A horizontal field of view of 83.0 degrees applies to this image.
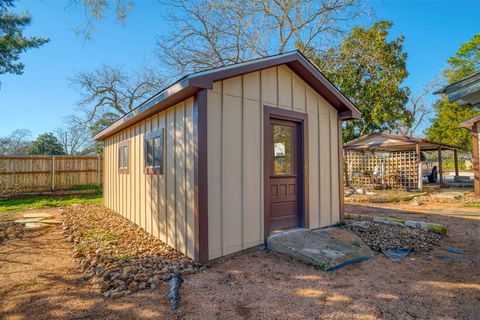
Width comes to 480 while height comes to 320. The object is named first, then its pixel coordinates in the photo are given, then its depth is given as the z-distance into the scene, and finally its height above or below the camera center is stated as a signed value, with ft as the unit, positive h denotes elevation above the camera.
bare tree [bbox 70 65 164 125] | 66.85 +19.64
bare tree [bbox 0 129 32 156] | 94.38 +10.29
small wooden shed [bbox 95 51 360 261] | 13.37 +0.72
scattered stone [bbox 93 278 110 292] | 10.57 -4.59
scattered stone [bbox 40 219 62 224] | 22.68 -4.36
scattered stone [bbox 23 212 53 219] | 25.03 -4.26
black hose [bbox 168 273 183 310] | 9.43 -4.66
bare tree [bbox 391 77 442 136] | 81.71 +18.79
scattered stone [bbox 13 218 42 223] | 22.86 -4.27
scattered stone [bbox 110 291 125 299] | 9.99 -4.67
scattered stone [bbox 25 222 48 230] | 20.68 -4.34
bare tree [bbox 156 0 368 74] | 43.37 +23.41
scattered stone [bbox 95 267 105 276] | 11.73 -4.49
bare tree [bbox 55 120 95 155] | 93.45 +10.02
